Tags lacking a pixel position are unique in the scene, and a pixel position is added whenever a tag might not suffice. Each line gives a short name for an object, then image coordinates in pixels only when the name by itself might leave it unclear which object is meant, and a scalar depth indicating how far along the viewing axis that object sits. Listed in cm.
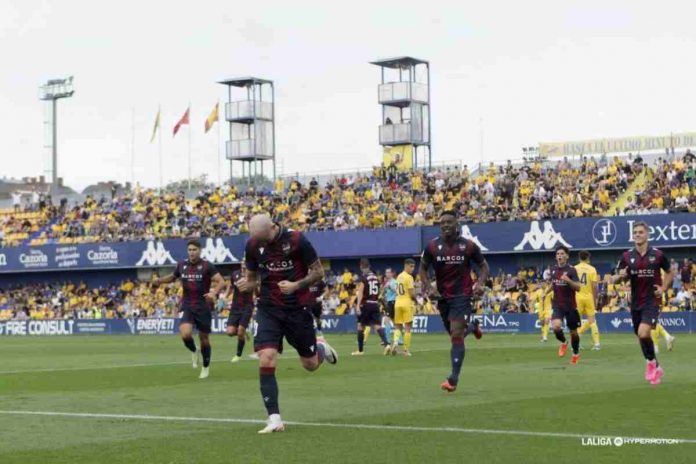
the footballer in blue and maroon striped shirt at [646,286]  1781
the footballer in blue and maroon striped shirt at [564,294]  2488
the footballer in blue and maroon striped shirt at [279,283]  1276
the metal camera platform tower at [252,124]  7406
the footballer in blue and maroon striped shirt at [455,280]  1667
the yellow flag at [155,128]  7906
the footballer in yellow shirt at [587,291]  2831
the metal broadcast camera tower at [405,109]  6906
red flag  7625
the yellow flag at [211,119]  7494
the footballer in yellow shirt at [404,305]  2920
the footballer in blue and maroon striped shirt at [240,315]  2680
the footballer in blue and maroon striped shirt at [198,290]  2173
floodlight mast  8544
